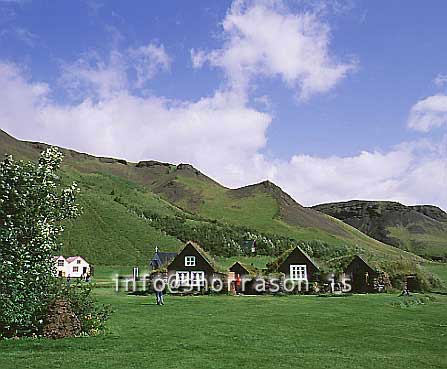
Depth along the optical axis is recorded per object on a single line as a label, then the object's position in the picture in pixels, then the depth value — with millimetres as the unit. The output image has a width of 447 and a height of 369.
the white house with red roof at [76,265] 93125
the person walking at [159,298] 39812
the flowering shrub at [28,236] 24641
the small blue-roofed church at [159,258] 74125
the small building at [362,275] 57500
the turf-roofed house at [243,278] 55531
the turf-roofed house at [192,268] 56719
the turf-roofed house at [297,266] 57906
